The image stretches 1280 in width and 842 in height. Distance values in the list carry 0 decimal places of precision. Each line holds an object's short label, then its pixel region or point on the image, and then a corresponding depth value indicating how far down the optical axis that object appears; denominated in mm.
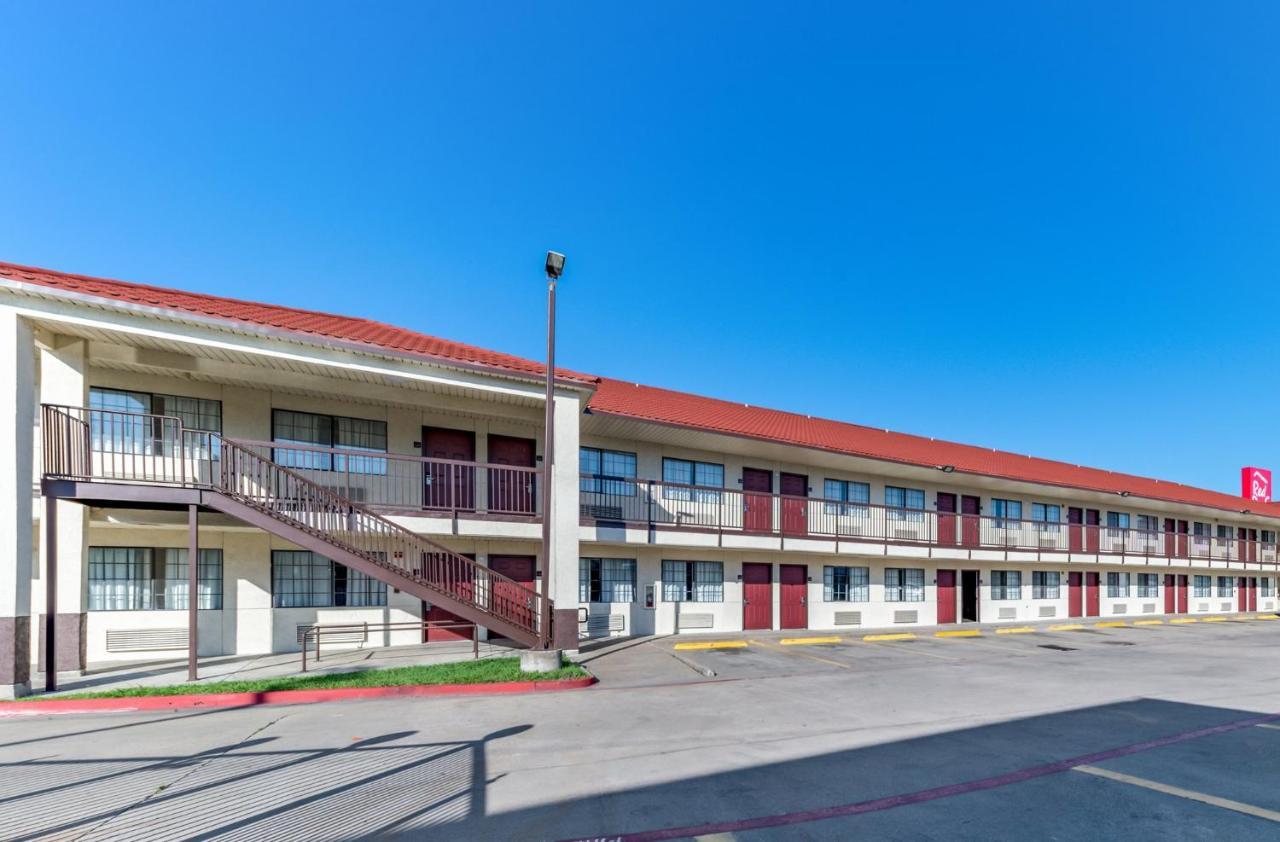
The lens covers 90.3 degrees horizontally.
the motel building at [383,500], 11062
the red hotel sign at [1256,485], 47188
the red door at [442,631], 15148
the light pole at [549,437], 12492
